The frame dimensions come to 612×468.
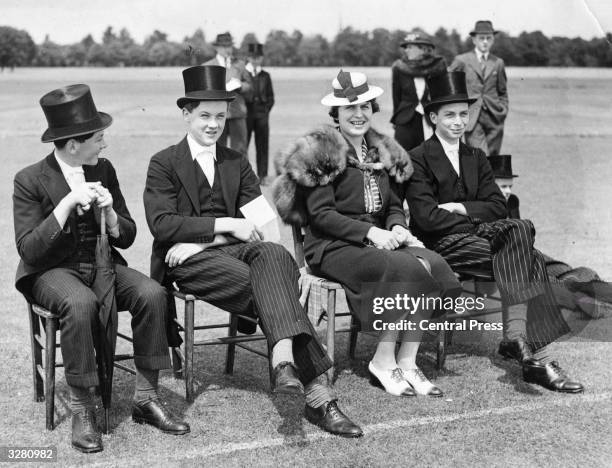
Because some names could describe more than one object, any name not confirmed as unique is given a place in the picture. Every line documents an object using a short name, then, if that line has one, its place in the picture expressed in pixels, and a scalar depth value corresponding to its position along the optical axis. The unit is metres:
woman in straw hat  4.62
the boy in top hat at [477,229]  4.72
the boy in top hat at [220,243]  4.14
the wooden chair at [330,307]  4.66
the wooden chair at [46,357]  4.02
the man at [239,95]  12.56
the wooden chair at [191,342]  4.39
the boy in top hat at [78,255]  3.93
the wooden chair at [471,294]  5.06
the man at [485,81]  9.91
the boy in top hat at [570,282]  5.85
